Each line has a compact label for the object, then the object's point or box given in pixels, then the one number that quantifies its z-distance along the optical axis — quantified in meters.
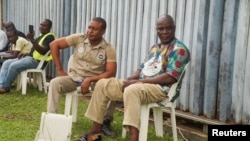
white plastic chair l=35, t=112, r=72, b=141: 3.63
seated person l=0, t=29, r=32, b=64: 7.27
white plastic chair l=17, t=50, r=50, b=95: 6.86
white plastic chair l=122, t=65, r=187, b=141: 3.76
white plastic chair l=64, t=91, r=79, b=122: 4.62
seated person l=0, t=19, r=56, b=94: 6.79
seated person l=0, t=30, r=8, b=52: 8.02
